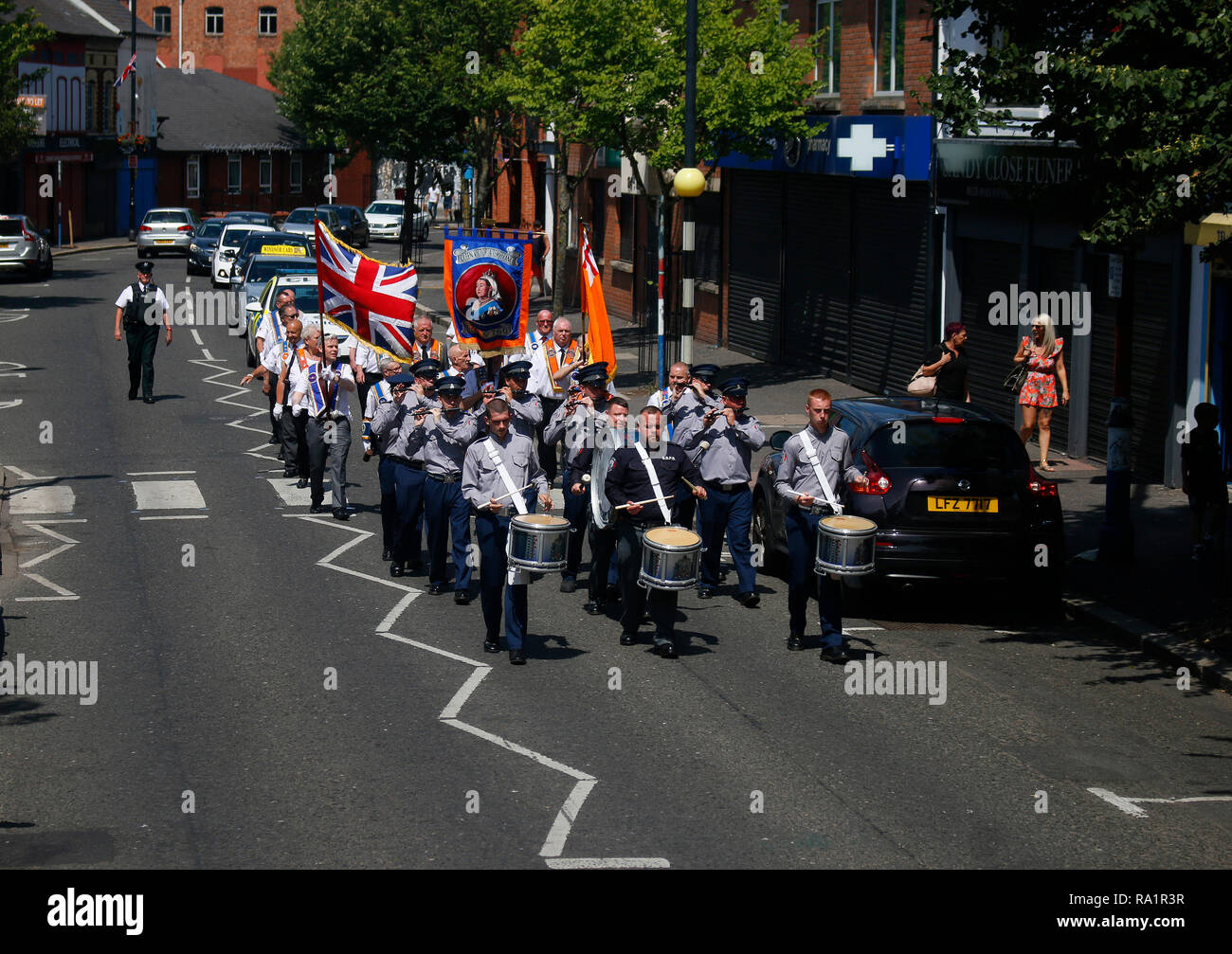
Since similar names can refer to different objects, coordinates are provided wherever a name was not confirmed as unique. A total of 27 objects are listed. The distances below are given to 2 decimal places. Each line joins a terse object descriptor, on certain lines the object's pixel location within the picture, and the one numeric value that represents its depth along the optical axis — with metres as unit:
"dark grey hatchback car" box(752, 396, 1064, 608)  13.85
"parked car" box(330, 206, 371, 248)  64.38
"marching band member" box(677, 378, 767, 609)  14.74
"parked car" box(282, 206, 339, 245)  58.75
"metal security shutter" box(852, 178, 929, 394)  26.02
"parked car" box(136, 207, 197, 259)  62.53
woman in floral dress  20.56
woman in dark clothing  19.88
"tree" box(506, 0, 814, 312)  26.38
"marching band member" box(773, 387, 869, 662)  13.06
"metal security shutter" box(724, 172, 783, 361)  31.47
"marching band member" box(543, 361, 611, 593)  14.38
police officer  25.98
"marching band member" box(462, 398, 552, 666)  12.85
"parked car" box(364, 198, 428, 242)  73.00
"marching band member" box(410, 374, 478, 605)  14.52
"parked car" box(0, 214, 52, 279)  50.62
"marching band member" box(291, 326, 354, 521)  17.94
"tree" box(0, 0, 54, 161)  43.62
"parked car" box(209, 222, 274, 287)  45.44
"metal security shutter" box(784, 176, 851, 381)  28.70
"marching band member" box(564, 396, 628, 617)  13.57
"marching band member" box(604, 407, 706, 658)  13.11
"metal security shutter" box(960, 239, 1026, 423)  23.83
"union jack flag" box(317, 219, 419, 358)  19.70
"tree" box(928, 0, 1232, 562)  12.09
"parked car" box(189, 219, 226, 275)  52.16
